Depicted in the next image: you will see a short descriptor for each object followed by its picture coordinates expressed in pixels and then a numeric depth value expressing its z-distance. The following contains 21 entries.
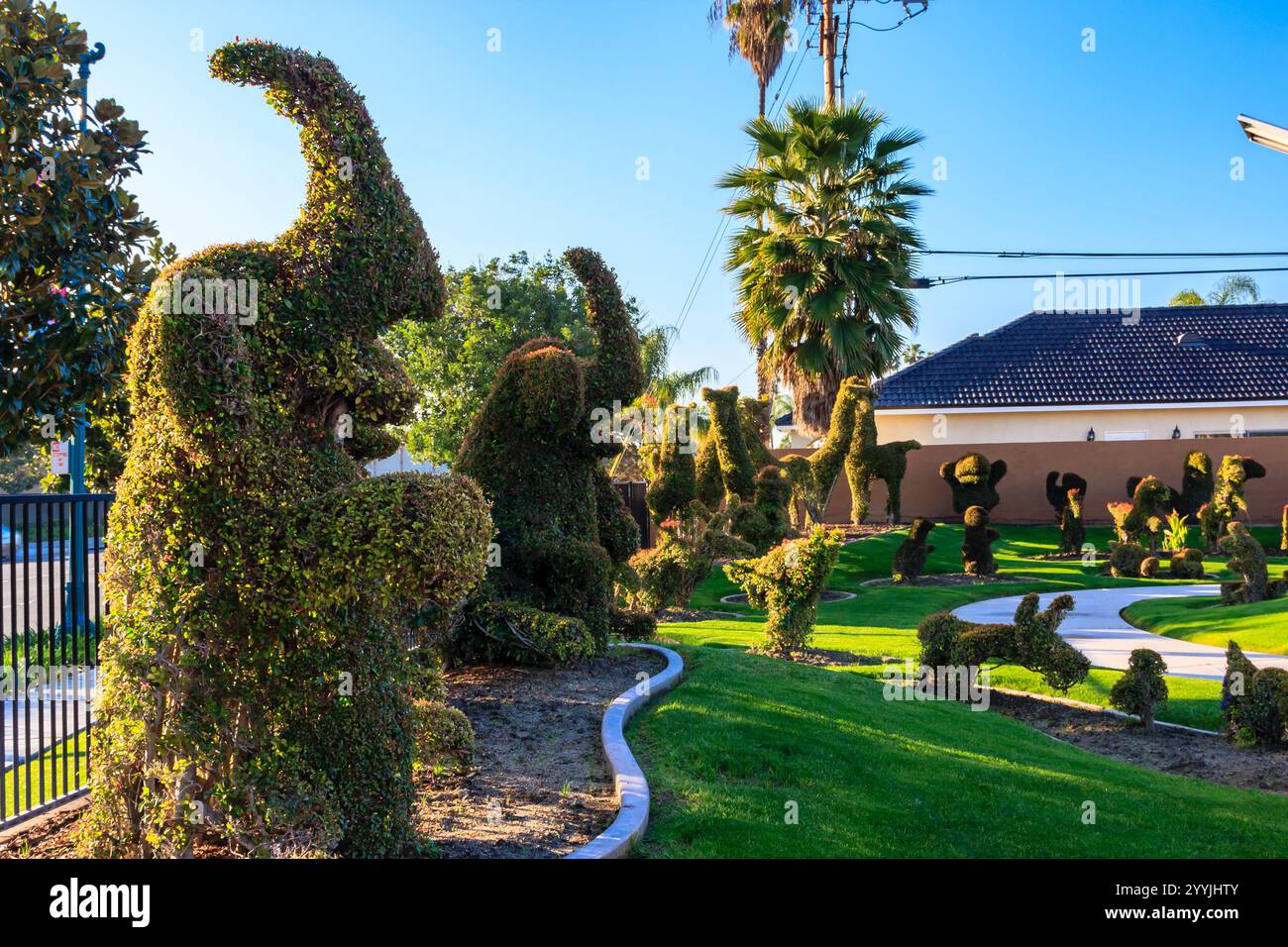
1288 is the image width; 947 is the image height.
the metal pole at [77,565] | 6.24
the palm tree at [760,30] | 30.64
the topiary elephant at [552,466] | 8.54
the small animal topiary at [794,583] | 11.26
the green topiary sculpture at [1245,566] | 14.33
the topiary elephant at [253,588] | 4.02
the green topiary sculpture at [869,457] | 22.50
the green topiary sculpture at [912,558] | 19.06
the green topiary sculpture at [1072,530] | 22.44
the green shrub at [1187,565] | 19.44
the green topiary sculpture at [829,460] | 22.52
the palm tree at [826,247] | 22.88
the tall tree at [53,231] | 5.53
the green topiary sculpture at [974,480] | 22.80
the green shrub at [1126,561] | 20.00
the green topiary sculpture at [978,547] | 19.88
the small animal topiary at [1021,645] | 9.20
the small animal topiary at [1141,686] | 8.73
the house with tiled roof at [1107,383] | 30.58
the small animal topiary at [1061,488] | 24.25
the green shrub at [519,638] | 7.61
